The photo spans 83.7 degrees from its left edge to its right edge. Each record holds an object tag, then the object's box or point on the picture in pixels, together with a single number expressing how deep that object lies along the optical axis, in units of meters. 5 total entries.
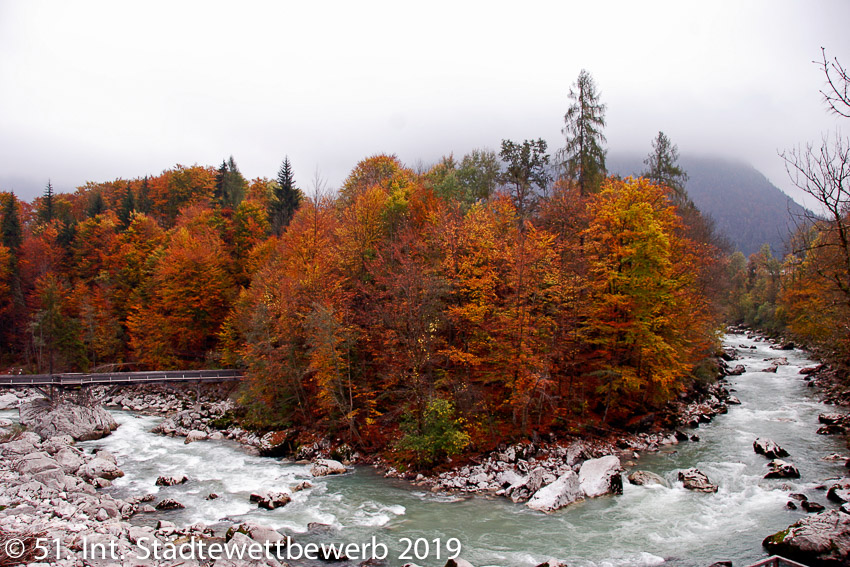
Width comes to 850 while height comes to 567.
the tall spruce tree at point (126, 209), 68.50
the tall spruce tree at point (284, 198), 55.16
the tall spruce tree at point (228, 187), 66.69
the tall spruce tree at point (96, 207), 74.06
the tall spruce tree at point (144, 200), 78.28
